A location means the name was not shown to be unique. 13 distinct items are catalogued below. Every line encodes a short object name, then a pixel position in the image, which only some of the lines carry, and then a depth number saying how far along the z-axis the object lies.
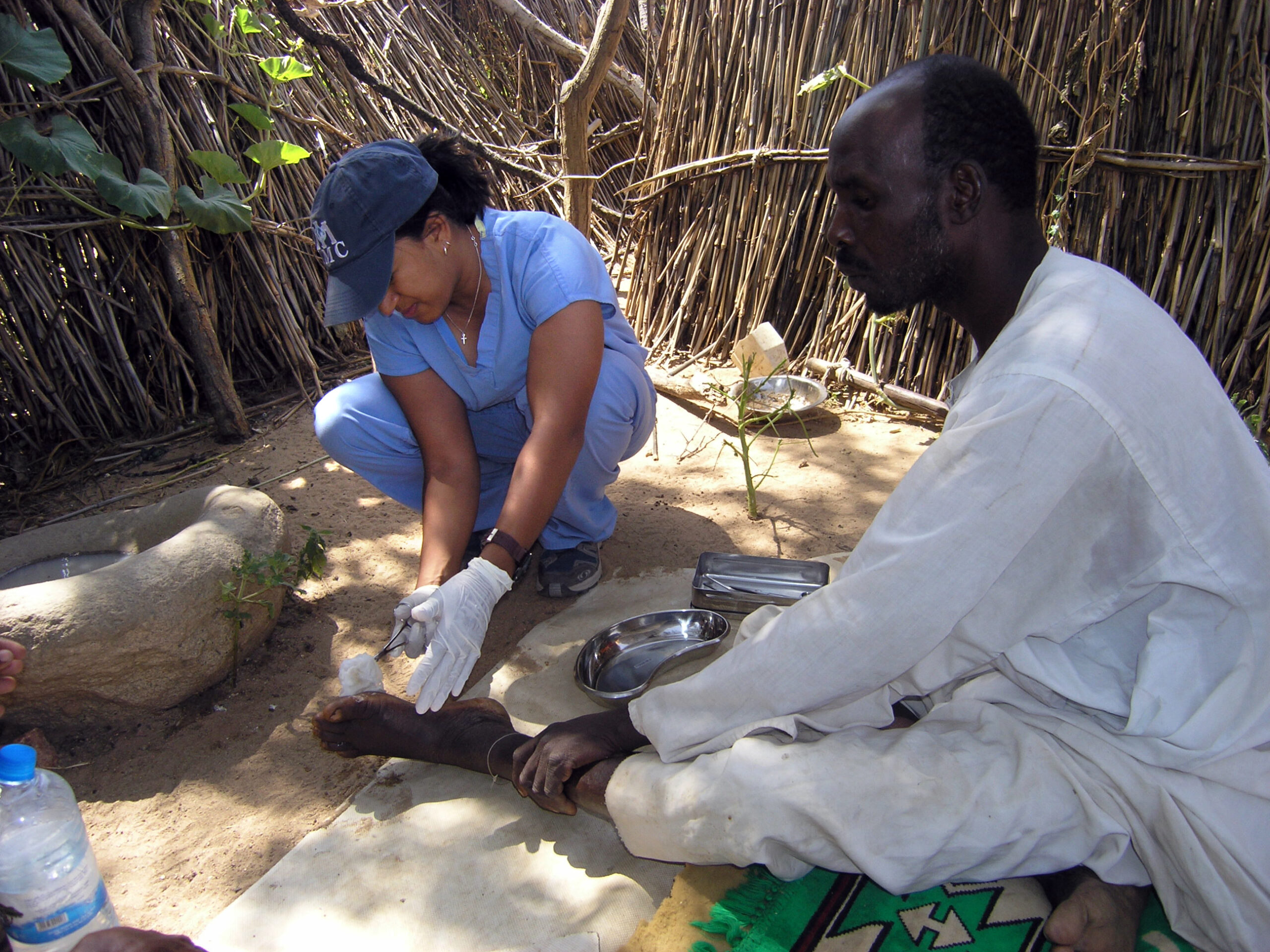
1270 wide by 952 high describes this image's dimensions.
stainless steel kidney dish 1.89
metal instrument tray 2.05
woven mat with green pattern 1.17
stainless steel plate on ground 3.15
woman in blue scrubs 1.74
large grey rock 1.72
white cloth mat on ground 1.38
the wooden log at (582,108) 3.43
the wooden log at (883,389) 3.09
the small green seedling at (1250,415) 2.63
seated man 1.07
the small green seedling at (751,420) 2.52
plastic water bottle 1.08
